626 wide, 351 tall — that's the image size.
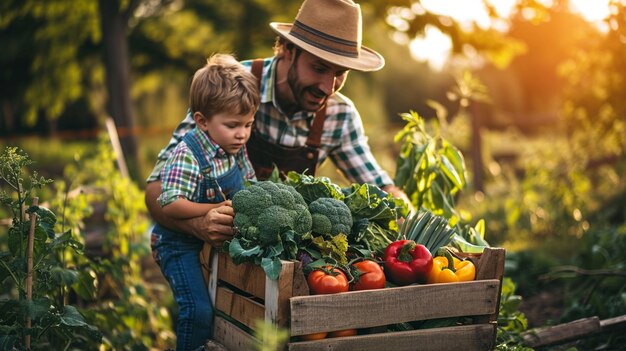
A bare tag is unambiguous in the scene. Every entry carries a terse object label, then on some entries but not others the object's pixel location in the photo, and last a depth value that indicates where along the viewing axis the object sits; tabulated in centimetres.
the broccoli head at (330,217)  285
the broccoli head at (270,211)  275
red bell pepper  290
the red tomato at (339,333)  274
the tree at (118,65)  1132
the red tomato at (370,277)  281
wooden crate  263
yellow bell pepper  295
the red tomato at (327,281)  269
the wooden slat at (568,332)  369
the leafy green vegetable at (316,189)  313
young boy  326
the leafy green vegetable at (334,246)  283
